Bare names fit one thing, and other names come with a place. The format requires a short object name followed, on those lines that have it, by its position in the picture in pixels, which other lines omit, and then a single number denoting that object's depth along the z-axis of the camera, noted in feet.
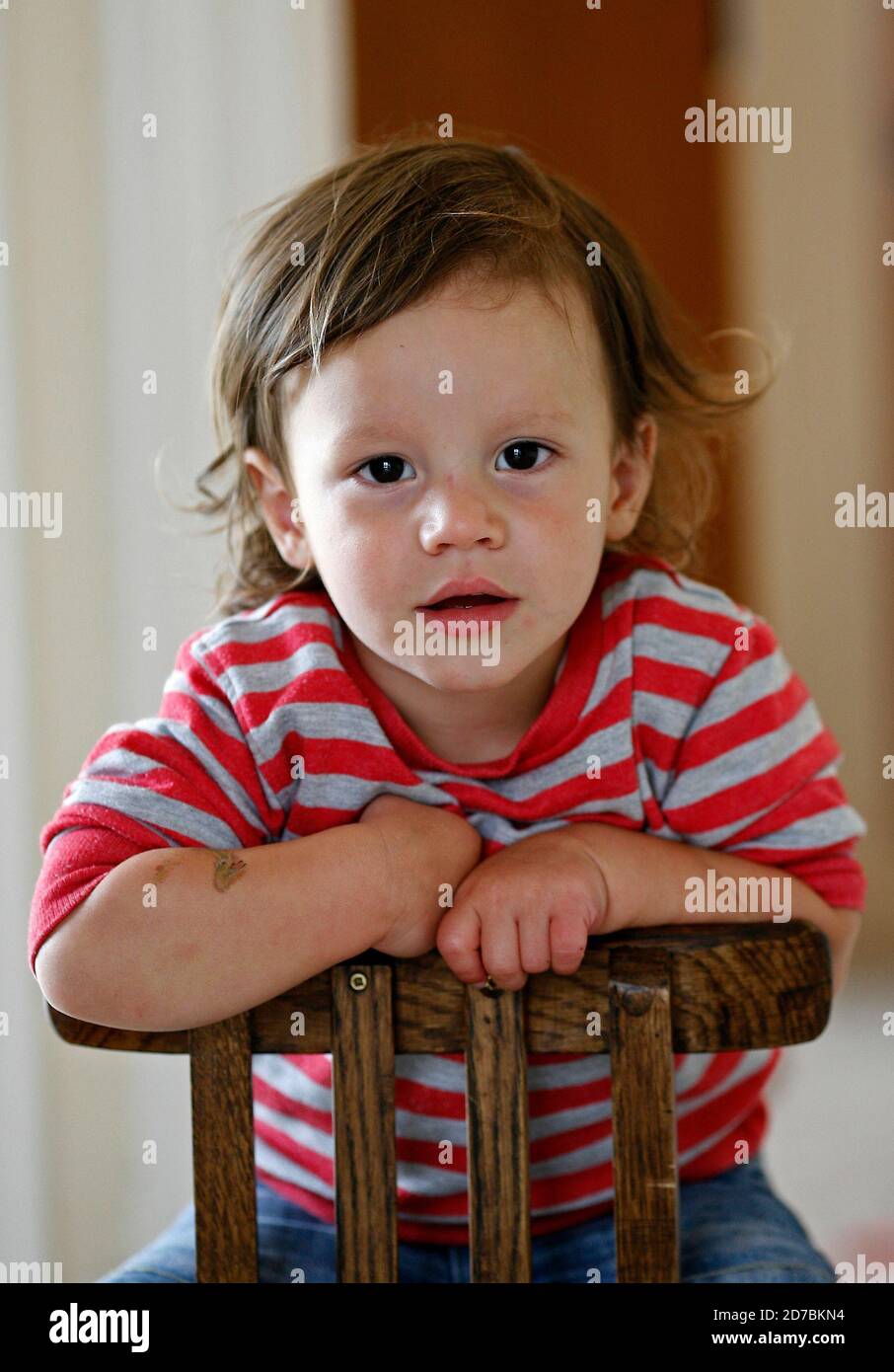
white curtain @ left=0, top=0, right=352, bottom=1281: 4.80
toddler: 2.39
